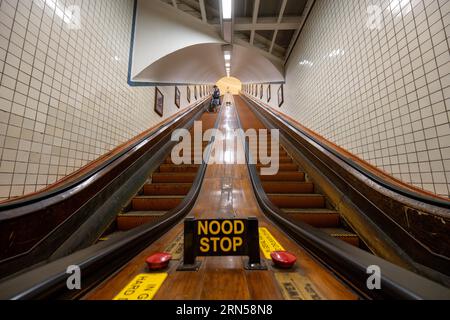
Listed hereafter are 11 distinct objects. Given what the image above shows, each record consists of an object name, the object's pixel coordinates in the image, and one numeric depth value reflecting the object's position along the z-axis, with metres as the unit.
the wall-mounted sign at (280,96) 7.37
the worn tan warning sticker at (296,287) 0.90
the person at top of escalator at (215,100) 10.62
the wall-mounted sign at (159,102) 5.32
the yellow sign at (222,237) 1.14
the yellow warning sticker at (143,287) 0.91
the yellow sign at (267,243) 1.43
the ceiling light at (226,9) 4.56
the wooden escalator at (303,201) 2.06
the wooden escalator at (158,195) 2.13
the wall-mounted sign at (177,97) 7.13
